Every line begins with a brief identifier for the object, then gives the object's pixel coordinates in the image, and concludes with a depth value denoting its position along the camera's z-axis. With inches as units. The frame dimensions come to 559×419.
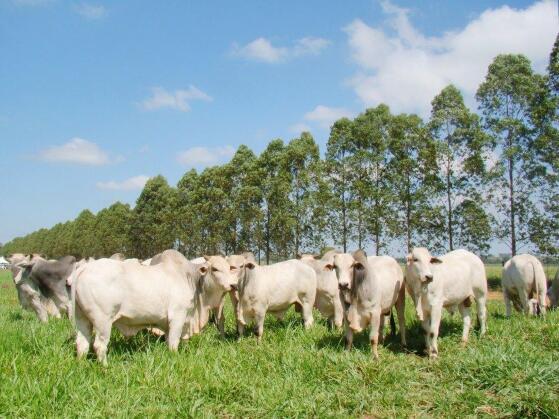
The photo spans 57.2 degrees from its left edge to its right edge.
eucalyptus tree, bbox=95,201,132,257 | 2011.6
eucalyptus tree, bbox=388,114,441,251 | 1011.9
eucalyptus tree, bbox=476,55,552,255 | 942.4
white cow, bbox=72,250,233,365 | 282.5
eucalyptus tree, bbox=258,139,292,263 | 1133.1
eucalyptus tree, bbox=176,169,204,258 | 1443.2
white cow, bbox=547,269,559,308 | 551.5
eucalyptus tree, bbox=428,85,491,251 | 971.3
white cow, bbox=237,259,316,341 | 385.7
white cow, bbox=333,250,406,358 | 325.4
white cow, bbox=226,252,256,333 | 381.4
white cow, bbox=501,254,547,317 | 478.3
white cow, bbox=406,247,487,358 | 333.4
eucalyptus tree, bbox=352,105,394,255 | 1050.7
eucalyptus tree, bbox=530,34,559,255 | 895.1
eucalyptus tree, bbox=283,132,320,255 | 1107.7
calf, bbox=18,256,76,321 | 513.0
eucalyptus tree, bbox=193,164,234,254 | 1307.8
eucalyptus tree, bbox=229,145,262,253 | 1196.5
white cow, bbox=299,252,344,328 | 445.1
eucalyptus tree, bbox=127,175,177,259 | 1633.9
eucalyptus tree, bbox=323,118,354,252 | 1080.2
